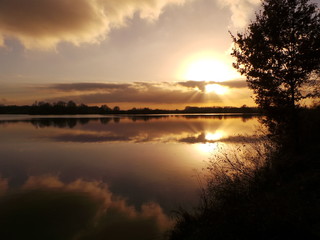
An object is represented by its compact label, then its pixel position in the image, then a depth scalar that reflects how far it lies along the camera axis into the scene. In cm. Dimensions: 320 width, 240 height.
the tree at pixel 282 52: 1339
